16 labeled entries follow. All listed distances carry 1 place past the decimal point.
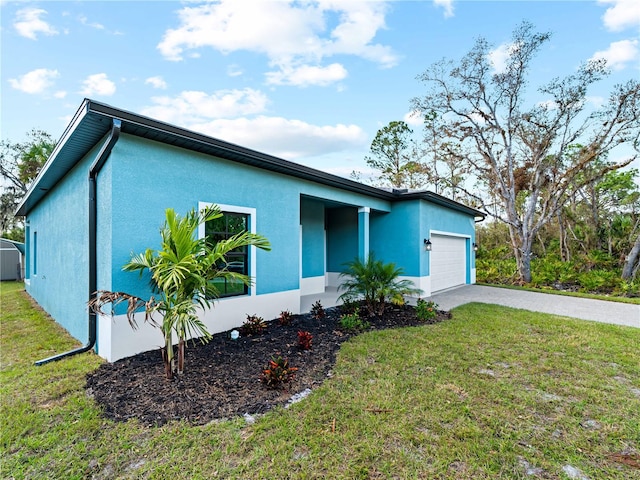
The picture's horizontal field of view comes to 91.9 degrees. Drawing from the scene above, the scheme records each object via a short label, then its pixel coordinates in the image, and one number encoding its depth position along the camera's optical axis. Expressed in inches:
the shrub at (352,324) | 241.8
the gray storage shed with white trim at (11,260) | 649.0
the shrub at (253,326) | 217.6
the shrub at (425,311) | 272.2
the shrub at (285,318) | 246.1
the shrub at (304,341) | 191.8
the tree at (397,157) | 810.2
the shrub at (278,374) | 139.3
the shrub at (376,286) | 282.0
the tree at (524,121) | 481.1
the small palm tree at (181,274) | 131.3
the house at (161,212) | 171.6
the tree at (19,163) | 772.6
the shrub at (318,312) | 276.3
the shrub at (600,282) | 461.2
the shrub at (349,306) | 292.0
